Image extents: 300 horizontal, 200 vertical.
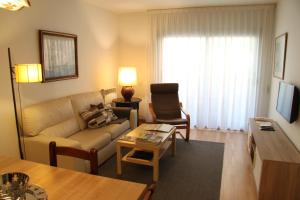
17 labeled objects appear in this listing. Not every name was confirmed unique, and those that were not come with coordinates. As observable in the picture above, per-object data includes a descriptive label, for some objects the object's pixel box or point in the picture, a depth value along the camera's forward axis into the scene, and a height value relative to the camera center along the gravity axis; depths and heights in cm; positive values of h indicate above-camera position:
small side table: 488 -73
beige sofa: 278 -84
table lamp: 502 -23
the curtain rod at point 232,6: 447 +117
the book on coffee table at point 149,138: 305 -92
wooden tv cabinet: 239 -106
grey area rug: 276 -140
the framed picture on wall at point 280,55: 355 +19
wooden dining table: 130 -68
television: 274 -42
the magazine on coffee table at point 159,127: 355 -90
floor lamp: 261 -7
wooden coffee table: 297 -104
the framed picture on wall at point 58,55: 343 +18
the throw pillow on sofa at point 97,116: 371 -77
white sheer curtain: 467 +16
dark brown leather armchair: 467 -69
